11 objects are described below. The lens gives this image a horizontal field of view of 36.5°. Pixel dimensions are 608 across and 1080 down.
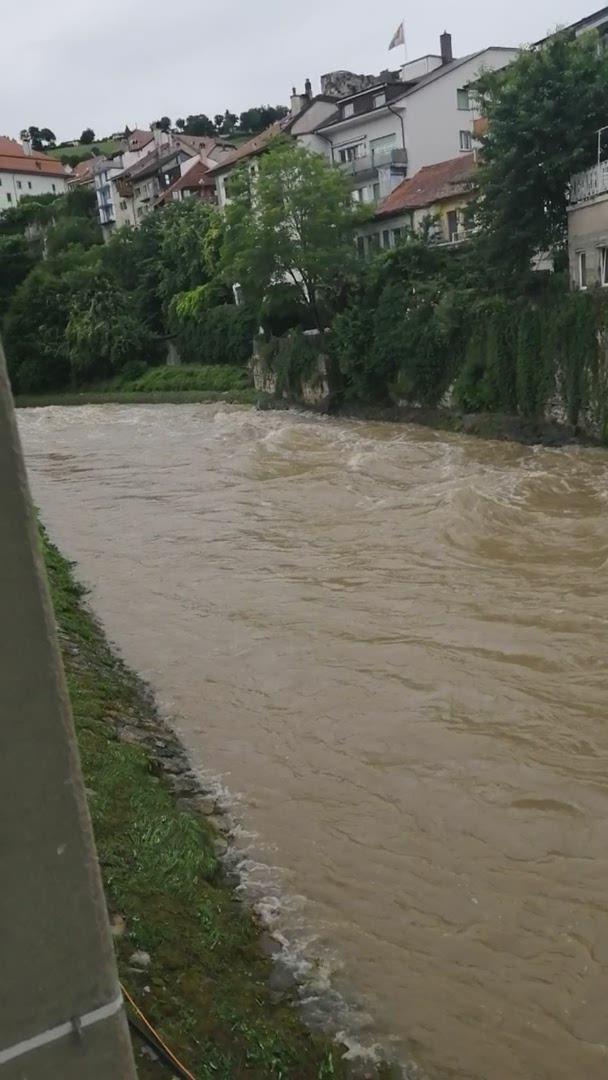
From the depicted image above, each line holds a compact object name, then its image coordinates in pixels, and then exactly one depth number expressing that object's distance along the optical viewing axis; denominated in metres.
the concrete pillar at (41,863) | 1.84
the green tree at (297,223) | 33.25
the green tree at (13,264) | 60.75
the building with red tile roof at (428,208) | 34.34
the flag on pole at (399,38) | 43.75
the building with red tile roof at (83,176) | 85.97
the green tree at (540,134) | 21.97
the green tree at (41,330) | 51.12
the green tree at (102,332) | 49.50
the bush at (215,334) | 43.59
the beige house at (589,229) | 21.61
